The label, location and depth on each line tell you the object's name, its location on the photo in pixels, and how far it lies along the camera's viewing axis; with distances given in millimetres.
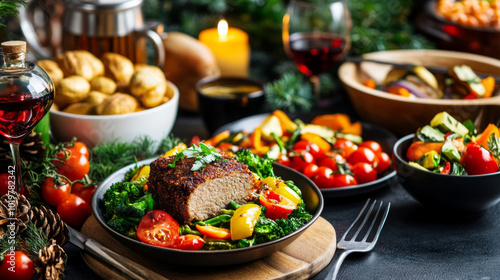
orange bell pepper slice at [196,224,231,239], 1733
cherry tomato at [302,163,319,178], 2306
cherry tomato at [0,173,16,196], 2051
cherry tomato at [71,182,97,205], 2156
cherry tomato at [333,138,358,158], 2477
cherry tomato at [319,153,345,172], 2334
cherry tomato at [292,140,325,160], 2436
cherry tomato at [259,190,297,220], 1836
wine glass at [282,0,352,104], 3061
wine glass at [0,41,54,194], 1701
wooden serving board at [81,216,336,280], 1734
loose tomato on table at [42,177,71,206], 2094
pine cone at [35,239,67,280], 1675
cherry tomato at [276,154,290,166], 2396
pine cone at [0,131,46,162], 2100
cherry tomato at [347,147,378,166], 2377
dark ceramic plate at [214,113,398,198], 2207
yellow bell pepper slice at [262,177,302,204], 1903
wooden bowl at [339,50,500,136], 2535
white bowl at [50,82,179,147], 2436
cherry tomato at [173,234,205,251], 1697
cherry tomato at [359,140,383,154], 2478
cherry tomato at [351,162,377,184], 2324
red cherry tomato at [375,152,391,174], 2432
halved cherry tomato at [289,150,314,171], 2383
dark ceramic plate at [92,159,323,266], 1639
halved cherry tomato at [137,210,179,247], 1702
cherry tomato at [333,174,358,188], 2252
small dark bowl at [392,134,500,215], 1993
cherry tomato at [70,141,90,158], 2219
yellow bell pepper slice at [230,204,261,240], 1714
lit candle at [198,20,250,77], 3395
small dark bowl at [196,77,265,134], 2855
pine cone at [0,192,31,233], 1786
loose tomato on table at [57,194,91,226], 2033
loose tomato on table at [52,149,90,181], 2176
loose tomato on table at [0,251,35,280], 1657
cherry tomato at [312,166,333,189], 2258
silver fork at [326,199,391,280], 1842
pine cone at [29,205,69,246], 1822
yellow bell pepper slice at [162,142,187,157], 2098
